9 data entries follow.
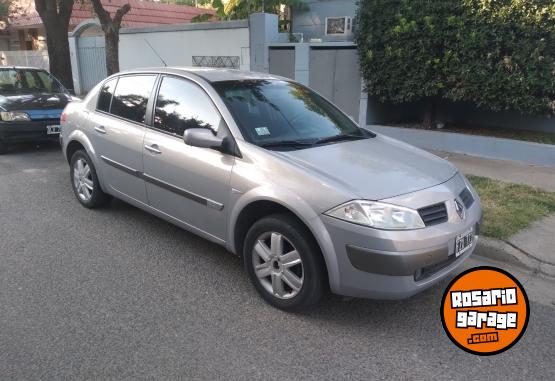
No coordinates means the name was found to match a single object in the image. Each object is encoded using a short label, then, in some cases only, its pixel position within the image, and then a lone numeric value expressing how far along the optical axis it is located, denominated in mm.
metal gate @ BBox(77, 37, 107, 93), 15973
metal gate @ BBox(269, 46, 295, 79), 10078
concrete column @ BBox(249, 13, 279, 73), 10406
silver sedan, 2912
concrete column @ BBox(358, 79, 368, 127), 9086
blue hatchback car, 7840
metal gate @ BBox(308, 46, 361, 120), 9250
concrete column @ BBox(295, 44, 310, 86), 9797
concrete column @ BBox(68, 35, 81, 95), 16575
